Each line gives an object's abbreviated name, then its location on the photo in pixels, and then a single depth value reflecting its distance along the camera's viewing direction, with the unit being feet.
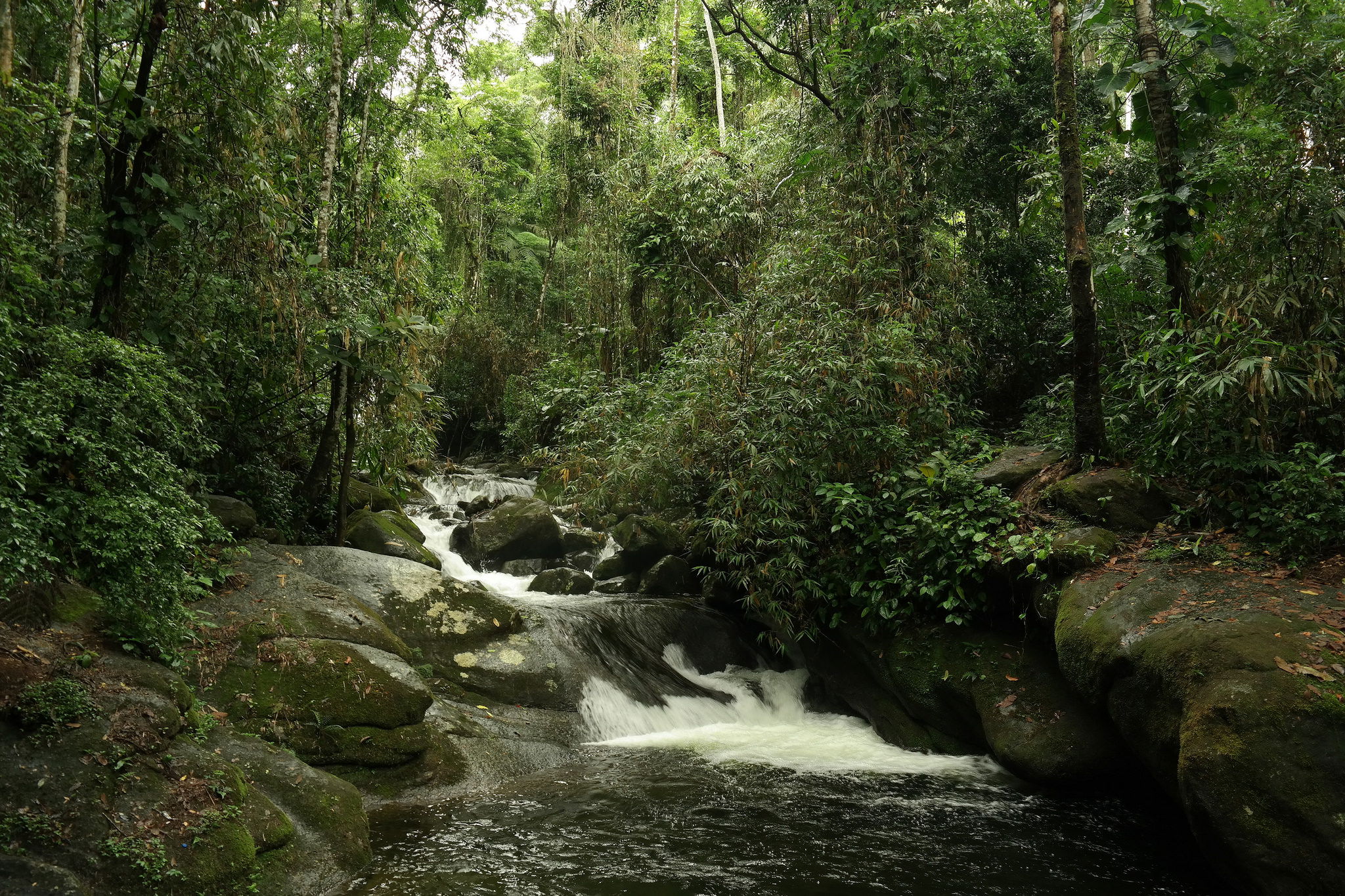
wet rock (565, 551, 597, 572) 46.98
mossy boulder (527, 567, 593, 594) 41.32
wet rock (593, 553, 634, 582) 43.98
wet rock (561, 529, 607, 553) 48.06
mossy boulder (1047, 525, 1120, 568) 24.20
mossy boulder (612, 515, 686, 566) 43.70
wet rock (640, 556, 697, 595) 41.55
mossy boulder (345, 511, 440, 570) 35.14
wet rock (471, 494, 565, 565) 46.39
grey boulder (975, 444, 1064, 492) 29.17
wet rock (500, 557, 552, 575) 45.70
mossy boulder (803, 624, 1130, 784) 23.48
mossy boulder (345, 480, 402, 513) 39.83
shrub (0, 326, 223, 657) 13.84
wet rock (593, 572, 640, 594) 42.27
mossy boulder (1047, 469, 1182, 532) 25.20
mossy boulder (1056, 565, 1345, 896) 15.76
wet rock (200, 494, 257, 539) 26.81
